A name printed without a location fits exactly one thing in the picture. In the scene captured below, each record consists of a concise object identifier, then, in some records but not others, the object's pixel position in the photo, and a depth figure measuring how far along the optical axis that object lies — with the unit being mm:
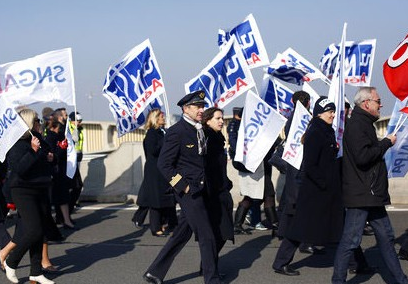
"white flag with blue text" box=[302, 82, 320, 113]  10586
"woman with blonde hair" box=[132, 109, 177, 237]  10617
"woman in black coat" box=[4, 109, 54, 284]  7609
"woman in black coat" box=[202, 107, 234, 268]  7512
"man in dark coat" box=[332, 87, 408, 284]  6895
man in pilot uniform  7242
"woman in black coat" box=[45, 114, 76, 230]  10828
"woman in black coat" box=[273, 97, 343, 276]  7660
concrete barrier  14086
